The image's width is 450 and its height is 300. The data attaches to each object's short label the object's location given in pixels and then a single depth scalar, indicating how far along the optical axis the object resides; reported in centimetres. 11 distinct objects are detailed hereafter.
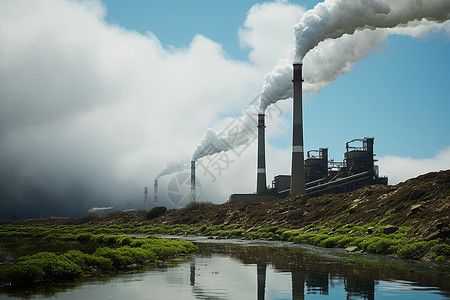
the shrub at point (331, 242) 3363
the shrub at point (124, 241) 3330
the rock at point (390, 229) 3133
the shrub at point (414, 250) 2353
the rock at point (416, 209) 3372
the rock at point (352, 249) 2932
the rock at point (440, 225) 2523
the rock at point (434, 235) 2424
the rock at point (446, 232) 2386
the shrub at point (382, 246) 2644
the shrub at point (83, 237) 4242
